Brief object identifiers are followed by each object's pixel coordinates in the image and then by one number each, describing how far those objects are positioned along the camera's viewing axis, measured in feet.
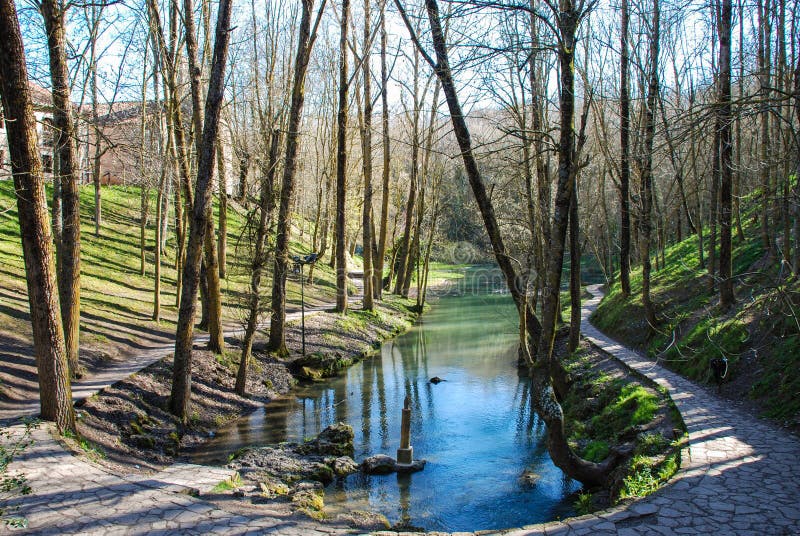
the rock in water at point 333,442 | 33.73
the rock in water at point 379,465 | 31.91
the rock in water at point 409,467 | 32.14
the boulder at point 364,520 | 24.00
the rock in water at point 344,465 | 31.31
